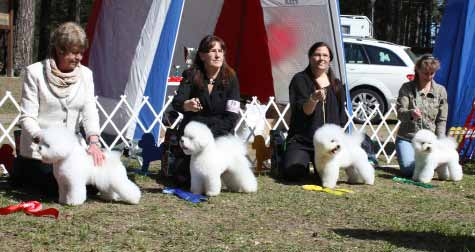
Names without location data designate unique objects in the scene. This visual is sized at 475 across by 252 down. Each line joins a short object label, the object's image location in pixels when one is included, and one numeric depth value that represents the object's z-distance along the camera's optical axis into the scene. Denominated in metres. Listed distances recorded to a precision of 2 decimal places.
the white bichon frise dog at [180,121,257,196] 4.73
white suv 11.47
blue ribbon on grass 4.84
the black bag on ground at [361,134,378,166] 6.71
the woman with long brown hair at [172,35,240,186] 5.37
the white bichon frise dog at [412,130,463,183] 5.81
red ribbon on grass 4.14
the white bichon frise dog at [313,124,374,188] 5.32
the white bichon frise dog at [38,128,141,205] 4.14
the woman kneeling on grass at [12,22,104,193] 4.45
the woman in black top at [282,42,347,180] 5.77
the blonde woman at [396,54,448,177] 6.34
